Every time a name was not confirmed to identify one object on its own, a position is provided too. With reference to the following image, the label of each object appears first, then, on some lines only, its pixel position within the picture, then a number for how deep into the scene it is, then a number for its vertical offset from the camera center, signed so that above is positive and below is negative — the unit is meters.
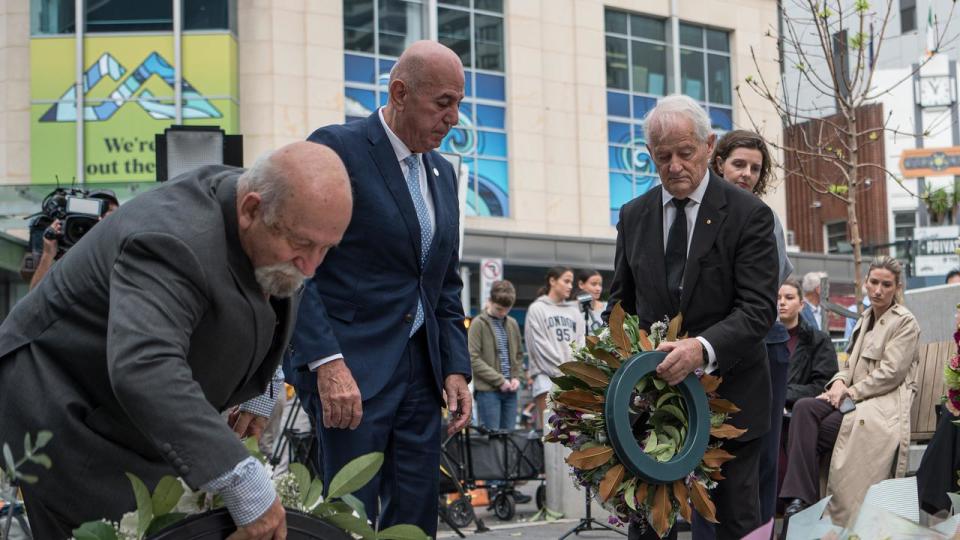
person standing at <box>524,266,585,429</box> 13.21 -0.08
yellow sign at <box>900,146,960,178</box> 33.31 +3.82
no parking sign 20.67 +0.76
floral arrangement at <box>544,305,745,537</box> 4.60 -0.39
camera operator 7.24 +0.46
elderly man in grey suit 2.91 +0.02
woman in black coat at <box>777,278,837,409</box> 10.22 -0.31
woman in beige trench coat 9.48 -0.62
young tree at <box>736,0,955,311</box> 12.99 +2.20
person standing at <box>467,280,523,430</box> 13.49 -0.43
